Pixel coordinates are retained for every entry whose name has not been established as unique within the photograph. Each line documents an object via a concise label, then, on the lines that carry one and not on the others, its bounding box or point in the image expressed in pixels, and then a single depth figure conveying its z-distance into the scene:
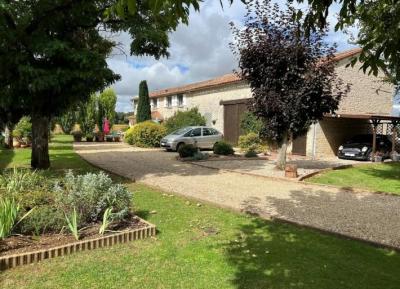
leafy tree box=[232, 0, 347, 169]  13.12
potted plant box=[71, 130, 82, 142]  35.48
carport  19.50
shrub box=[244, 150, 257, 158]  19.38
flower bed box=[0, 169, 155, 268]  5.06
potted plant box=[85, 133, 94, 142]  36.36
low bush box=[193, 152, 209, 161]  17.59
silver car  23.17
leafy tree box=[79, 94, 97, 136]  41.03
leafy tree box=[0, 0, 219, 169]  9.90
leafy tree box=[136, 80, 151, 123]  36.66
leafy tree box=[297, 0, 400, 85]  3.35
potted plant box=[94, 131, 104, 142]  36.47
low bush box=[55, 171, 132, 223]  5.91
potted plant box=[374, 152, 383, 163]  19.33
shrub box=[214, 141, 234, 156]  20.02
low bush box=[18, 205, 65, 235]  5.41
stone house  21.98
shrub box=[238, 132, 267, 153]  22.95
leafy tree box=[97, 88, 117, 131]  41.78
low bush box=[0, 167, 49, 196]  6.70
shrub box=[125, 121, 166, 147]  27.11
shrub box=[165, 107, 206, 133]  30.08
